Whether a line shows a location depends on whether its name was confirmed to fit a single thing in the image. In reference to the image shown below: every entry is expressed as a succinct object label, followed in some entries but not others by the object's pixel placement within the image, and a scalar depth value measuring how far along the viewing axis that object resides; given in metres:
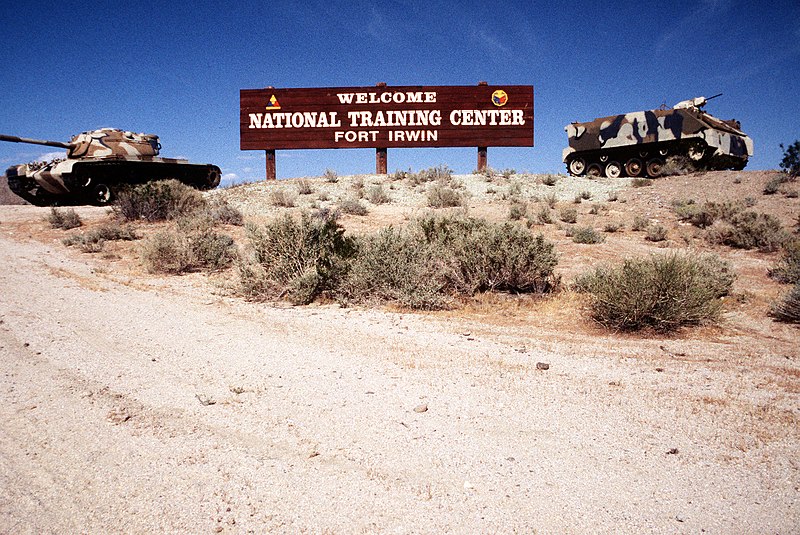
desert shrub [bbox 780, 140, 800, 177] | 27.81
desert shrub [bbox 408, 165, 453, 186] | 17.94
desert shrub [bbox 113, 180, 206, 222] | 13.40
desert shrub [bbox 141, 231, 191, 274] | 8.32
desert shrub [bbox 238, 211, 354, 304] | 6.49
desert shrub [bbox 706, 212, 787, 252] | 9.81
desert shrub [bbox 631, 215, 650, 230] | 11.96
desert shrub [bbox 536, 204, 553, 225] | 12.45
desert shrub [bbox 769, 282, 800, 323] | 5.32
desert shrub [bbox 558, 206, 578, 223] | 12.58
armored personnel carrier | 18.70
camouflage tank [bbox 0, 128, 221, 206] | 16.62
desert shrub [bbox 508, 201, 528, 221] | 12.43
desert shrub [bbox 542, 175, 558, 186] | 17.39
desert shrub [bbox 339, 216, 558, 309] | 6.35
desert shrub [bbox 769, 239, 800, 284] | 7.21
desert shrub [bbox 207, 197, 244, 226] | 12.66
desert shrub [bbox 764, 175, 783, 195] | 14.07
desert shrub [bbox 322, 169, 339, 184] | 18.88
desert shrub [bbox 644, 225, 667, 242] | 10.91
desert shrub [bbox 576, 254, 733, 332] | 4.97
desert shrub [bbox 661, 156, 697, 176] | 18.19
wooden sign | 19.11
